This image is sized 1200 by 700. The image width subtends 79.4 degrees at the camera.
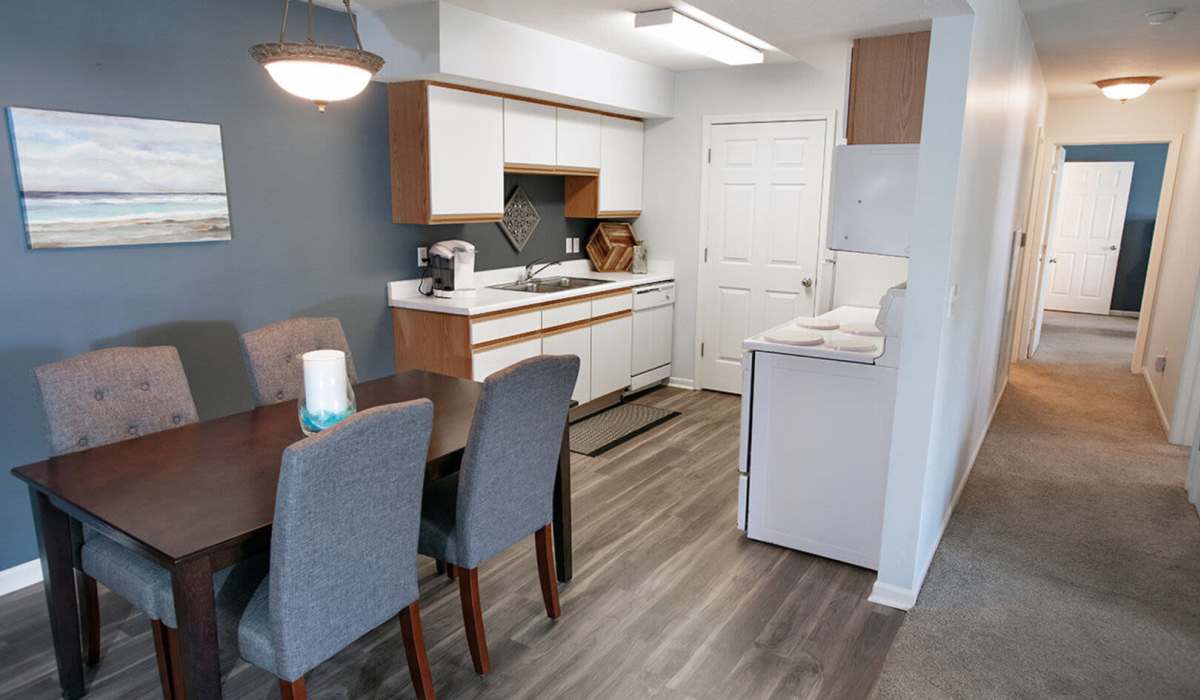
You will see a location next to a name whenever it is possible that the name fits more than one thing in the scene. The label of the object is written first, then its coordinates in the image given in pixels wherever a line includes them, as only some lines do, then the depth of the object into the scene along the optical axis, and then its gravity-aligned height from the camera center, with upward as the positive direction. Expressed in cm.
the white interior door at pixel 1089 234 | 908 -16
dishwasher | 521 -86
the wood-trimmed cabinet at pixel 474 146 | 373 +39
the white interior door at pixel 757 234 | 492 -11
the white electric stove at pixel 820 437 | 280 -87
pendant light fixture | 191 +39
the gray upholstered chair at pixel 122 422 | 191 -66
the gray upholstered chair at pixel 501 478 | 209 -80
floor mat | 433 -134
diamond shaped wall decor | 477 -4
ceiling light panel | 361 +95
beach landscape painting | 263 +11
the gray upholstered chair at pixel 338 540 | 156 -76
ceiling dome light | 481 +90
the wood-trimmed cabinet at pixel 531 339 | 390 -72
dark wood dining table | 159 -71
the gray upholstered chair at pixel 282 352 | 265 -52
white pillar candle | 204 -48
